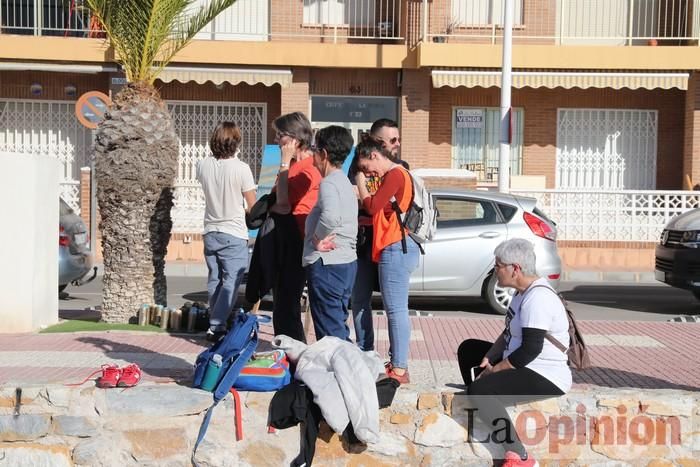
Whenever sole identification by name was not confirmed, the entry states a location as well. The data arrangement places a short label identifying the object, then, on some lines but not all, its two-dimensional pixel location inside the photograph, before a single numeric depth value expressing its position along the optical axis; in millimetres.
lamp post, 18438
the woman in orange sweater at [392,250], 6605
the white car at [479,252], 12078
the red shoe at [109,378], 6062
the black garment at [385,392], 5914
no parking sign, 16750
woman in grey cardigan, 6242
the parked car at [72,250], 12359
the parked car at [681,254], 12531
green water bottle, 5969
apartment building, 21891
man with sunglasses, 6824
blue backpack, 5910
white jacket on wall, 5746
